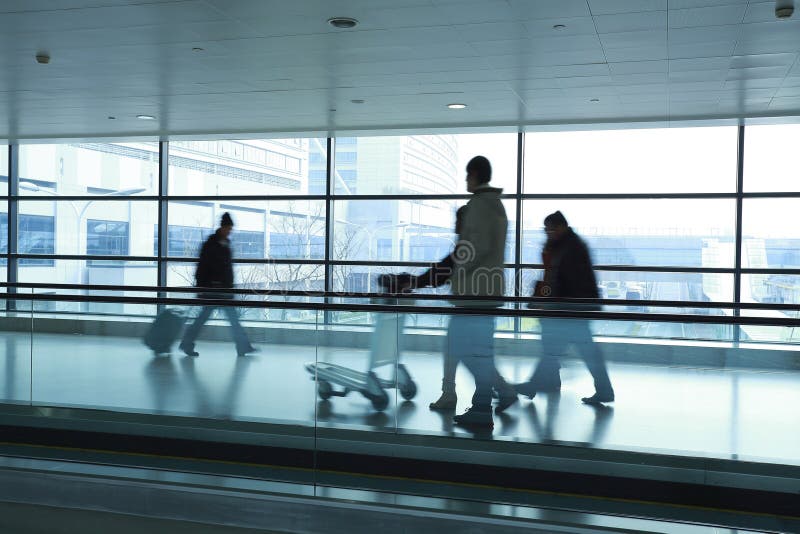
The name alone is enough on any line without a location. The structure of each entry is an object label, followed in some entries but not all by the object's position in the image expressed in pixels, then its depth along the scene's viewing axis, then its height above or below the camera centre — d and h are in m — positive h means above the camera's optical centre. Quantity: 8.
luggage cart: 4.01 -0.63
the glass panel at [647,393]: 3.53 -0.62
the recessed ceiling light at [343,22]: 5.65 +1.73
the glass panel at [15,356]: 4.62 -0.66
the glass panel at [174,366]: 4.21 -0.67
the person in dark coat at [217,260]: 8.02 -0.09
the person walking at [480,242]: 4.60 +0.10
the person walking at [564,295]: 3.69 -0.29
